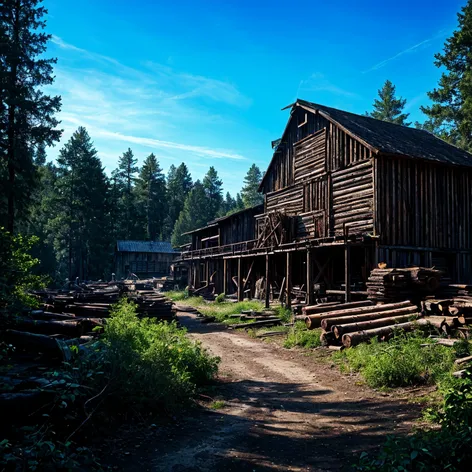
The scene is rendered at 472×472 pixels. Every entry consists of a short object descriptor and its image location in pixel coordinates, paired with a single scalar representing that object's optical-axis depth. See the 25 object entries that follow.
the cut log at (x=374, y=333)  10.95
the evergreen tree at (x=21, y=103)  21.11
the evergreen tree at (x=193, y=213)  76.38
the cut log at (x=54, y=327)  9.16
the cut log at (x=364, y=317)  12.05
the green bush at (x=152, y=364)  6.44
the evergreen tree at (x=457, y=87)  30.35
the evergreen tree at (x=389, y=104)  55.24
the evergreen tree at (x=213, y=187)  87.61
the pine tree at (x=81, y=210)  54.06
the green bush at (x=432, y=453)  3.69
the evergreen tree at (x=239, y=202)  91.89
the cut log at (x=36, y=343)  7.46
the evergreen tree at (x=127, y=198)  67.12
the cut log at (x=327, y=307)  14.24
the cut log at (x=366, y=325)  11.47
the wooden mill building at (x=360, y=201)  17.69
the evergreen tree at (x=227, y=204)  97.94
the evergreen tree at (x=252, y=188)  86.50
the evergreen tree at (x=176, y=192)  88.12
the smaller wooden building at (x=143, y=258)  57.91
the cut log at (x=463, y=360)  8.17
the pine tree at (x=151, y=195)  79.81
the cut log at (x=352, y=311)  12.99
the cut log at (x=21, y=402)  4.78
